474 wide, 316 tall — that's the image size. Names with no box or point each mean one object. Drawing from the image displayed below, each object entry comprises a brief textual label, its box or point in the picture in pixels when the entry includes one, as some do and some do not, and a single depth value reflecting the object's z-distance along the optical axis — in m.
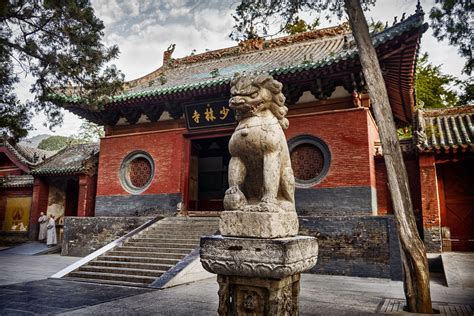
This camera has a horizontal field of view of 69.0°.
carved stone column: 2.88
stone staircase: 6.94
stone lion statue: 3.40
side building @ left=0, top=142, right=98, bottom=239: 14.11
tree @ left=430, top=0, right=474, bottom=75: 5.53
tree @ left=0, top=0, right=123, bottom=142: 6.28
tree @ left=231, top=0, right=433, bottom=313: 4.53
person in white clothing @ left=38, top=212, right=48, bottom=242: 14.50
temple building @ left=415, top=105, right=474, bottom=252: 9.12
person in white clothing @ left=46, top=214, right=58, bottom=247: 13.48
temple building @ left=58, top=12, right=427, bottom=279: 7.89
